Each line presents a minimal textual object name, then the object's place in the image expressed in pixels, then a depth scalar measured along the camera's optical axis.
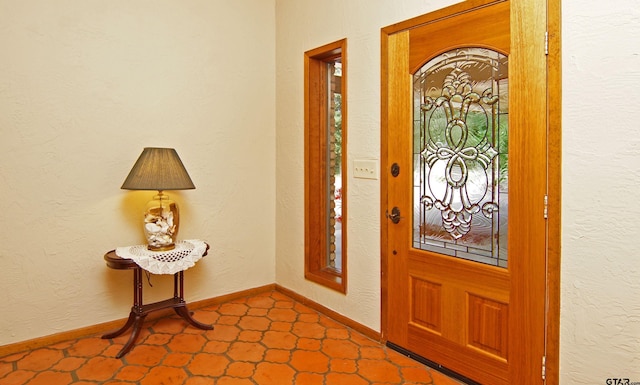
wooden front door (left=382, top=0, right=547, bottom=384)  1.96
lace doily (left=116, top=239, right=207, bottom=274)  2.63
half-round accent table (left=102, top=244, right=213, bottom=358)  2.63
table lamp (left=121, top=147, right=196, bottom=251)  2.66
